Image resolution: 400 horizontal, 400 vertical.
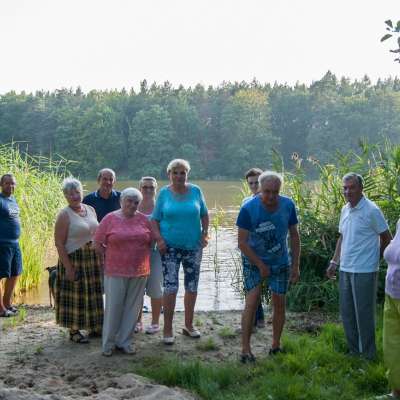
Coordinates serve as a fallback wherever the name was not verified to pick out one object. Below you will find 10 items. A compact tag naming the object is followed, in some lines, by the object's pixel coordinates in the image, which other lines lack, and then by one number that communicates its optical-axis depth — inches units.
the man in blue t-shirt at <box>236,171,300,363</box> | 191.8
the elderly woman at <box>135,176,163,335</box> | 237.5
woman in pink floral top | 205.9
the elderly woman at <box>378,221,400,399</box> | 156.0
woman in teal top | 214.5
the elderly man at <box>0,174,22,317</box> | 273.7
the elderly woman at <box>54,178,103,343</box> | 217.3
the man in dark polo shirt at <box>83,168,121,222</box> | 239.0
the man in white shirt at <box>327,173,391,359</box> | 189.8
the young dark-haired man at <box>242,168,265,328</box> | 235.5
